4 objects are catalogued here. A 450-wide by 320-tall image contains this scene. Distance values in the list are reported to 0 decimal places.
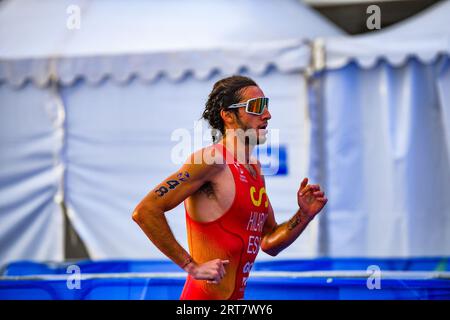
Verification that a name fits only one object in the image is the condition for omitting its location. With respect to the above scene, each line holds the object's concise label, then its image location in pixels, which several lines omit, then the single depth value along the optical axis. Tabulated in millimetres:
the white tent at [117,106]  12062
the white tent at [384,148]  11695
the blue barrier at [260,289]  6937
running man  5420
